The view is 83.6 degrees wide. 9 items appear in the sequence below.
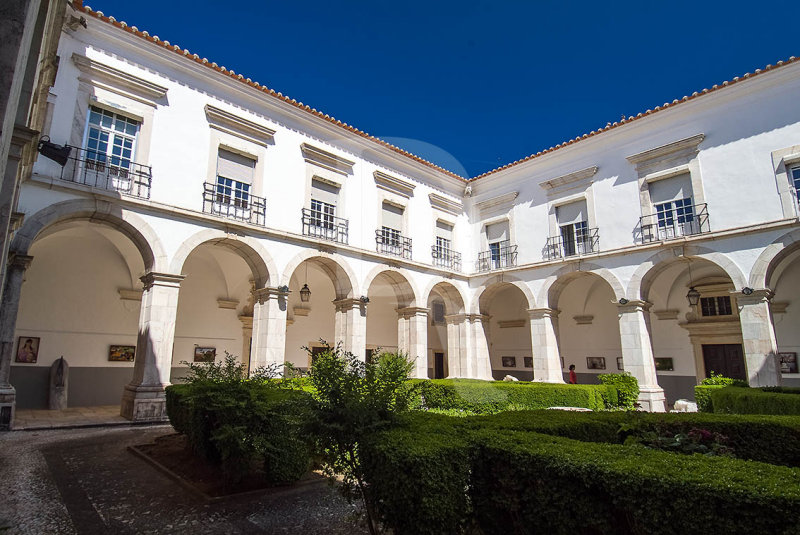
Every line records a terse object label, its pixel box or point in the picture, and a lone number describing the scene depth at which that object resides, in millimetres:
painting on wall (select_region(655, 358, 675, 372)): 15047
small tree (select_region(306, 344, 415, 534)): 3455
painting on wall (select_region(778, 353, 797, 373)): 12523
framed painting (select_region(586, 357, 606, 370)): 16656
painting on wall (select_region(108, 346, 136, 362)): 12617
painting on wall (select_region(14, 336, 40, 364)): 11219
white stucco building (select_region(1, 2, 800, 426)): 9914
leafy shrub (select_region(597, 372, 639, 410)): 12016
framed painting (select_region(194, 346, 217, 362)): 13984
